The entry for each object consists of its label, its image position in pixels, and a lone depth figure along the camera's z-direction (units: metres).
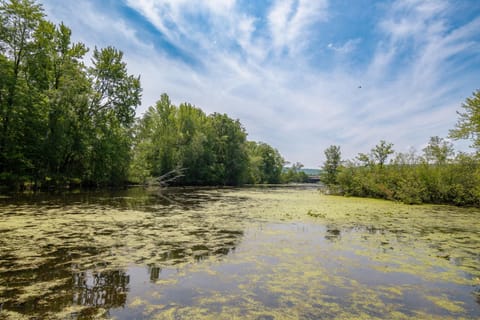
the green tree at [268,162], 54.33
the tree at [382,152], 19.42
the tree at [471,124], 11.23
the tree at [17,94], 13.81
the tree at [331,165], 23.98
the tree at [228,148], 37.66
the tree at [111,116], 19.80
